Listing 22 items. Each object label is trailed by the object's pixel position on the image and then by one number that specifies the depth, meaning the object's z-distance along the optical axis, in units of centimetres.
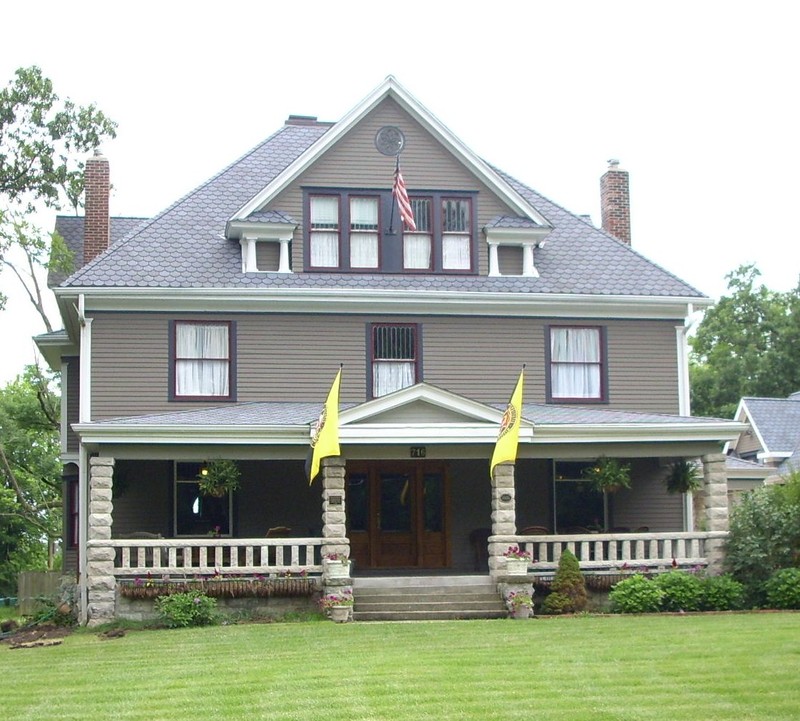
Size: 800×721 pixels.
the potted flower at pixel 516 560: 2225
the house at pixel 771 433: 4600
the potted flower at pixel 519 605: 2191
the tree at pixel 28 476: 4412
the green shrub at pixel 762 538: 2277
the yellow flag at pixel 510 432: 2098
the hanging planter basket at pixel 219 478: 2384
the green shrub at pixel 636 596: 2200
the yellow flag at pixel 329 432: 2094
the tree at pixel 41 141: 4056
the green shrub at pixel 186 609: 2123
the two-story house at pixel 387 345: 2523
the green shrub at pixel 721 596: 2228
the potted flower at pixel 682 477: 2573
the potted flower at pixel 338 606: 2153
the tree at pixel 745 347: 6003
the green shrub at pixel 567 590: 2219
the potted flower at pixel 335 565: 2200
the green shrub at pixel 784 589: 2183
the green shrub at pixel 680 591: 2216
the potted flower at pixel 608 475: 2475
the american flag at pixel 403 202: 2567
